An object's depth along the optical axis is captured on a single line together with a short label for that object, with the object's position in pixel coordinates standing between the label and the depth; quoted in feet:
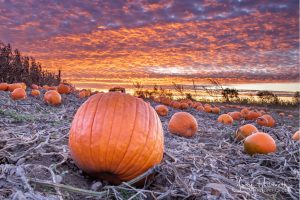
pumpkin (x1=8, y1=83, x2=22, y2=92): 19.61
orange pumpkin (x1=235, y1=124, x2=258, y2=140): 11.47
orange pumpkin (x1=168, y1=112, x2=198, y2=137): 11.47
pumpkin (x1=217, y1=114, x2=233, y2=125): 17.00
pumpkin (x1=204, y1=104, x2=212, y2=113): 23.53
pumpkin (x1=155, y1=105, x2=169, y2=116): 16.91
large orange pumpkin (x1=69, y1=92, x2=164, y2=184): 5.87
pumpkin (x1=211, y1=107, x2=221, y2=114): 23.49
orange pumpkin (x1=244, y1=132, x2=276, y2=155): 9.69
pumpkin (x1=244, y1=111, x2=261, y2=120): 19.27
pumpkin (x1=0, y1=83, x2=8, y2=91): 19.96
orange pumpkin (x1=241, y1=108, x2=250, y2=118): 19.64
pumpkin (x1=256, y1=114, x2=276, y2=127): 16.47
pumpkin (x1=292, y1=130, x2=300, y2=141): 11.71
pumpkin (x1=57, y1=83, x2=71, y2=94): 21.86
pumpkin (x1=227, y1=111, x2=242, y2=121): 19.47
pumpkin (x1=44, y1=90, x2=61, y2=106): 16.12
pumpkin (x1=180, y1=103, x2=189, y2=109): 22.91
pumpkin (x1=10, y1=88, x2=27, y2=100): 16.26
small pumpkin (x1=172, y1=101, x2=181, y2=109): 22.88
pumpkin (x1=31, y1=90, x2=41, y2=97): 18.69
